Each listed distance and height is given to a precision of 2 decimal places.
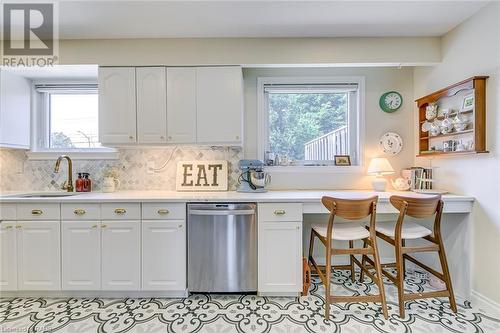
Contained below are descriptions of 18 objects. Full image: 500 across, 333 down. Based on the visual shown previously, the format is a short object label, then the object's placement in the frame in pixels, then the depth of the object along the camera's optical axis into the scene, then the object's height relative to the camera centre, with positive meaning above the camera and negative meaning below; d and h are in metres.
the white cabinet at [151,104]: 2.37 +0.62
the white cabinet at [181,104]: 2.37 +0.62
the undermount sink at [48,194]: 2.48 -0.30
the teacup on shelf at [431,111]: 2.36 +0.55
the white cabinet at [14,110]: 2.46 +0.61
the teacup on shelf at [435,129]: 2.31 +0.36
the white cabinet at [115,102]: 2.37 +0.64
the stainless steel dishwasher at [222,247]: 2.07 -0.71
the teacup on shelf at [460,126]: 2.05 +0.35
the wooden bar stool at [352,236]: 1.83 -0.58
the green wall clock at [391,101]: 2.72 +0.74
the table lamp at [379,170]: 2.51 -0.05
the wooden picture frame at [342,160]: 2.78 +0.07
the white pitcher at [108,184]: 2.62 -0.20
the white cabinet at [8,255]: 2.08 -0.78
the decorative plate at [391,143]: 2.71 +0.26
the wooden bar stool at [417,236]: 1.87 -0.59
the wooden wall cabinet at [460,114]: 1.92 +0.44
